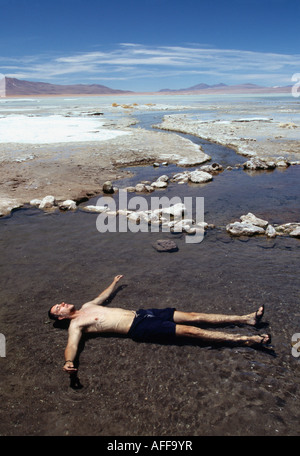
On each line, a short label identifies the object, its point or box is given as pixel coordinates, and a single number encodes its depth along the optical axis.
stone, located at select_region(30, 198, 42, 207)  11.91
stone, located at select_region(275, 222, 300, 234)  9.13
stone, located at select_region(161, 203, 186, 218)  10.66
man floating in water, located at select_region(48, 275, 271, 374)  5.21
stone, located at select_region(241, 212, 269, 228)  9.46
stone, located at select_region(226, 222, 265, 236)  9.10
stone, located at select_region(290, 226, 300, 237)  8.76
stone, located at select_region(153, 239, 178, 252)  8.38
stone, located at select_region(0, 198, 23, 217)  11.06
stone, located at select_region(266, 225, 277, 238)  8.90
